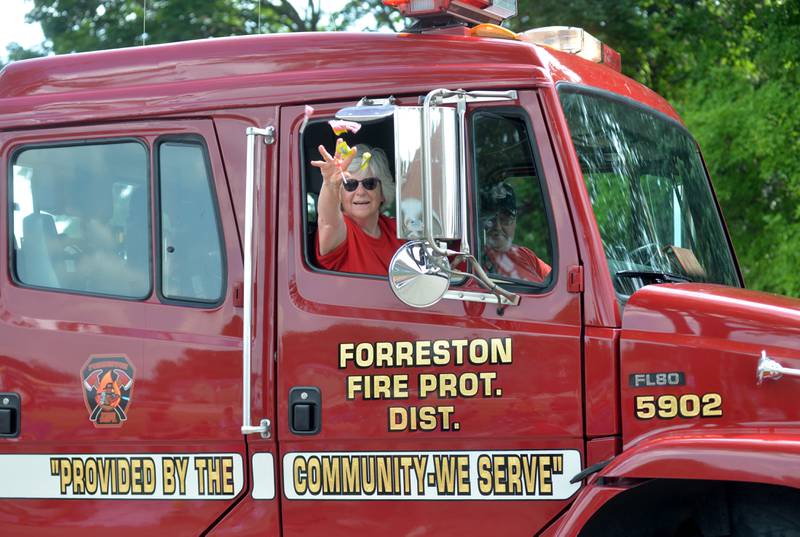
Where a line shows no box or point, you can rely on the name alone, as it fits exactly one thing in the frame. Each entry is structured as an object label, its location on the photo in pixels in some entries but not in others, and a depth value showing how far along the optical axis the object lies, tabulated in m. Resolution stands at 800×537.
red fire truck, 7.66
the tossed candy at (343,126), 8.07
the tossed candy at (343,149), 8.36
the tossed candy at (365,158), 8.41
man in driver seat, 8.18
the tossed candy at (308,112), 8.71
